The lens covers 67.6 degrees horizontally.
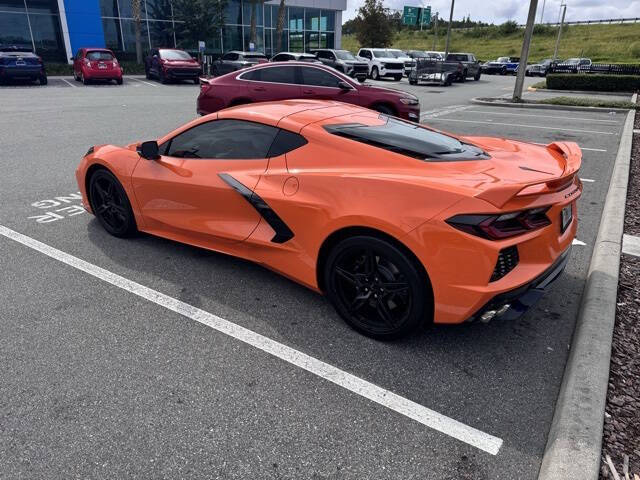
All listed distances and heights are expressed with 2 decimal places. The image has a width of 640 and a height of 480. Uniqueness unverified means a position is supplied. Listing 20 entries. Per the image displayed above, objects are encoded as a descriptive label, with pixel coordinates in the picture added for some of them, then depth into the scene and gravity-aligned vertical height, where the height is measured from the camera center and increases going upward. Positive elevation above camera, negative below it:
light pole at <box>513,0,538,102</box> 17.39 -0.14
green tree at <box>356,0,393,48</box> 47.12 +1.72
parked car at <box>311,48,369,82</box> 23.75 -0.90
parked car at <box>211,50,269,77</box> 22.25 -0.92
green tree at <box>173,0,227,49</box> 30.88 +1.18
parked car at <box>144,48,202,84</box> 23.05 -1.26
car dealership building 27.34 +0.64
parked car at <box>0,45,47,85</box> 19.44 -1.23
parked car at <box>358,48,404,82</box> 28.78 -1.14
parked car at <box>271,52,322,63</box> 22.43 -0.68
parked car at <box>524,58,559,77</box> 40.03 -1.58
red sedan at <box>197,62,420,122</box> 10.12 -0.94
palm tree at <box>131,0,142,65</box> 27.92 +0.78
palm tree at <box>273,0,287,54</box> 33.44 +1.05
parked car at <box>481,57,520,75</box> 42.31 -1.54
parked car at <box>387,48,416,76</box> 29.00 -0.80
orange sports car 2.64 -0.96
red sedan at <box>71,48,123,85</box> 21.50 -1.29
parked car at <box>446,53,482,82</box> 31.16 -0.95
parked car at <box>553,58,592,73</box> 34.79 -1.09
